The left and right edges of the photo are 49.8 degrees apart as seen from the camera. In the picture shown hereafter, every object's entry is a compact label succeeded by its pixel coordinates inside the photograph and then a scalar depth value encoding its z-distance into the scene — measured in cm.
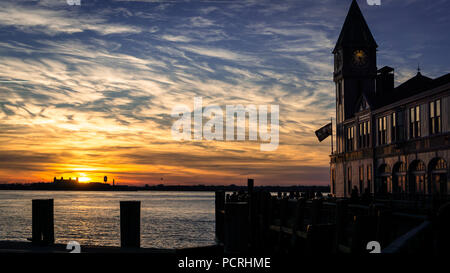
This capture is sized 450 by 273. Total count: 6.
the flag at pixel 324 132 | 5668
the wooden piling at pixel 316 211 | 1697
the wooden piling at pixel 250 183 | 3924
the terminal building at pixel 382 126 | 3525
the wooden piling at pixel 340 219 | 1452
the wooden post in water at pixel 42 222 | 1494
